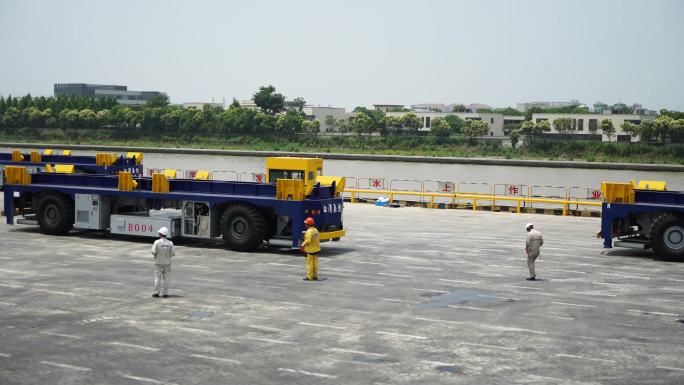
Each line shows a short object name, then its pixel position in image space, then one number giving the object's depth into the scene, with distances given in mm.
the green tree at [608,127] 152375
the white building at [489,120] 188000
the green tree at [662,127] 136625
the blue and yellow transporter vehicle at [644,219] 27016
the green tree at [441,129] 153250
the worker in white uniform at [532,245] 22812
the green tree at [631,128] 143875
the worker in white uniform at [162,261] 19703
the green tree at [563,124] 162250
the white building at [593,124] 162125
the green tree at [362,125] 160875
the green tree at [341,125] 177525
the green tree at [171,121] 167625
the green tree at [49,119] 178750
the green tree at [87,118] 176000
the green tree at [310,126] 163625
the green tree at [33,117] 179500
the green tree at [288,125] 159875
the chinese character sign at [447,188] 51131
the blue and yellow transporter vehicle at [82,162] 43938
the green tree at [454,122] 180000
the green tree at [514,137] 147938
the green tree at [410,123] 166625
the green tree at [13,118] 180750
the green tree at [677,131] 135875
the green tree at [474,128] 154000
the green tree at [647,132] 139500
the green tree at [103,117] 175250
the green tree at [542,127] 150500
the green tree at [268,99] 181125
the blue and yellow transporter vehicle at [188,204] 27484
